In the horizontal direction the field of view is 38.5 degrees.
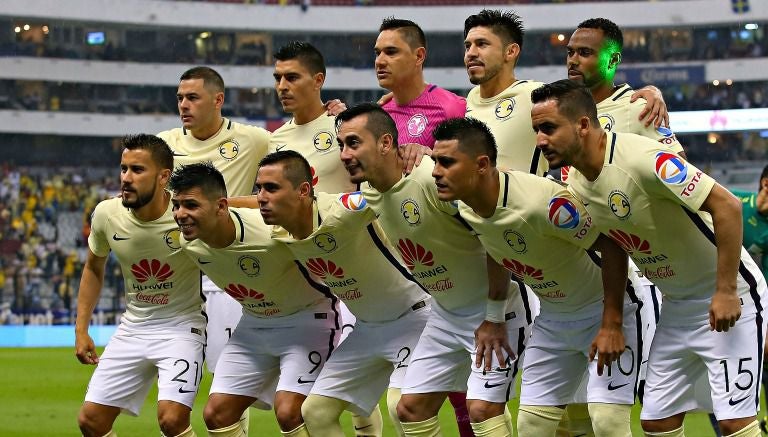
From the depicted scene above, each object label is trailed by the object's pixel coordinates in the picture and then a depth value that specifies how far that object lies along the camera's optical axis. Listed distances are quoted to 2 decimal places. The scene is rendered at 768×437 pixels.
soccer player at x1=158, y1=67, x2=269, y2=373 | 7.65
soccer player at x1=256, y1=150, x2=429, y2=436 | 6.24
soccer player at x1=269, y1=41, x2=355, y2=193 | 7.20
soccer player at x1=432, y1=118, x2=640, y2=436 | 5.54
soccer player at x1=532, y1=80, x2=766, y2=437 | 5.12
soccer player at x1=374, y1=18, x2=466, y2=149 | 6.86
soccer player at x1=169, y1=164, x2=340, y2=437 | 6.41
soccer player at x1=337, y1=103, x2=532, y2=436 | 5.89
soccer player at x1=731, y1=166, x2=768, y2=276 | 8.12
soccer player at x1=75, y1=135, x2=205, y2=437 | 6.80
